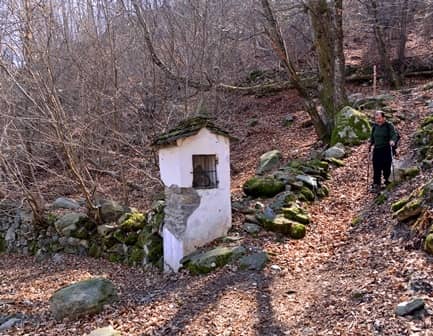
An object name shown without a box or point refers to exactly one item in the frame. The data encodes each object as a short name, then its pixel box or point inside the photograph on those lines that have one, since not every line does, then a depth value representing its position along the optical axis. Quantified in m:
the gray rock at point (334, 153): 10.36
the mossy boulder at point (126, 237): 7.77
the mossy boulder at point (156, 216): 7.24
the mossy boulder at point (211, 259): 5.95
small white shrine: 6.34
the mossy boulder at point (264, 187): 8.12
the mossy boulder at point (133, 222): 7.85
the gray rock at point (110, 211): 8.76
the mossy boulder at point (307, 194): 8.06
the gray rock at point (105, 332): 4.48
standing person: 7.75
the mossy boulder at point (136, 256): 7.35
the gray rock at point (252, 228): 6.81
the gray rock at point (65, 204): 10.19
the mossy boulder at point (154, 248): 7.07
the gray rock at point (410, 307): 3.61
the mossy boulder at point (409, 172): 7.34
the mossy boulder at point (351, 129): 11.14
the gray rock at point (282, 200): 7.39
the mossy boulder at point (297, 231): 6.71
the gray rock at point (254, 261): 5.78
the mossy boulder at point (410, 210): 5.33
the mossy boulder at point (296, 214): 7.13
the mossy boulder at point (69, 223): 8.77
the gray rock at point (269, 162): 10.92
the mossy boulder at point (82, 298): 5.21
